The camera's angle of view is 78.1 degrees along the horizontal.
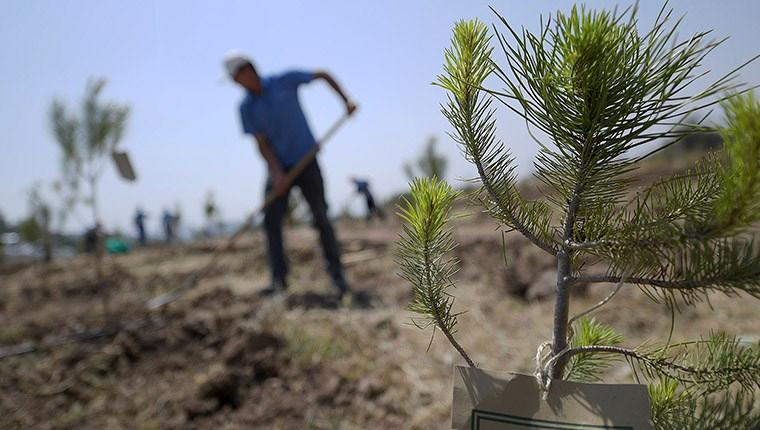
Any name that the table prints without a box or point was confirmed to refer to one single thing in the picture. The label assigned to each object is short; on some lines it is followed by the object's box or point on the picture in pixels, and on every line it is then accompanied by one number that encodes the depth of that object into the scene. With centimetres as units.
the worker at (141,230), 1602
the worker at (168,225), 1714
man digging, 398
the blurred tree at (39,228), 1393
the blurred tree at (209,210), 1966
